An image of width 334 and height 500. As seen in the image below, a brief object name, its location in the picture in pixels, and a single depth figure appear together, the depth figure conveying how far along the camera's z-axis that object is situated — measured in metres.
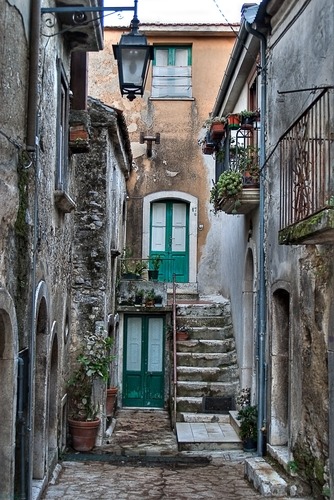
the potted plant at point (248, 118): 11.12
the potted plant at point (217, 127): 12.19
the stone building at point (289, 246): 6.91
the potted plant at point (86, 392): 11.25
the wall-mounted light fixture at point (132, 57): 6.97
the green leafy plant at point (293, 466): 7.90
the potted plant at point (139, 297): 15.91
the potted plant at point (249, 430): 10.46
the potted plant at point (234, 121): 11.27
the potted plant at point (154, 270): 17.44
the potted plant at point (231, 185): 10.75
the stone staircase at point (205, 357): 13.15
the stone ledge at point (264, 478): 7.88
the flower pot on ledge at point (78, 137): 10.15
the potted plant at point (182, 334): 14.49
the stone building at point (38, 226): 5.98
